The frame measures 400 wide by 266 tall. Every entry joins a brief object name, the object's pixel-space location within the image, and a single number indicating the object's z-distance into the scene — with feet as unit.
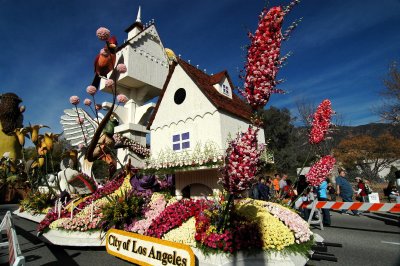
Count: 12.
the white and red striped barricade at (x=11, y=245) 9.30
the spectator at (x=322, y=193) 35.45
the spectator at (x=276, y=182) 50.57
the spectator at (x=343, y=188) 39.93
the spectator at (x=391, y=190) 51.14
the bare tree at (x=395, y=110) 81.44
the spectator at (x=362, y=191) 46.18
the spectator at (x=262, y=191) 36.96
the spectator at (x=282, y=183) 40.13
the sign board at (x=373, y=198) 41.65
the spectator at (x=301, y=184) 34.24
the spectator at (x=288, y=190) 29.68
